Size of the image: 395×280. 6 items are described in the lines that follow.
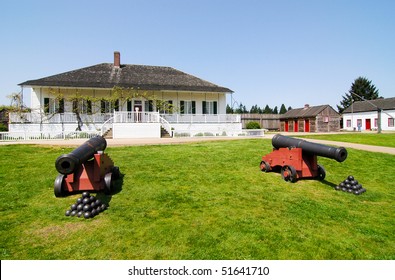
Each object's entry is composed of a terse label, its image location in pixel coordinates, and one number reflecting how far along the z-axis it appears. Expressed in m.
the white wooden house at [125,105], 24.53
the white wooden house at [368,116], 46.97
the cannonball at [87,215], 5.29
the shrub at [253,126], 33.06
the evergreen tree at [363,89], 75.75
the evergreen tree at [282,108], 98.11
